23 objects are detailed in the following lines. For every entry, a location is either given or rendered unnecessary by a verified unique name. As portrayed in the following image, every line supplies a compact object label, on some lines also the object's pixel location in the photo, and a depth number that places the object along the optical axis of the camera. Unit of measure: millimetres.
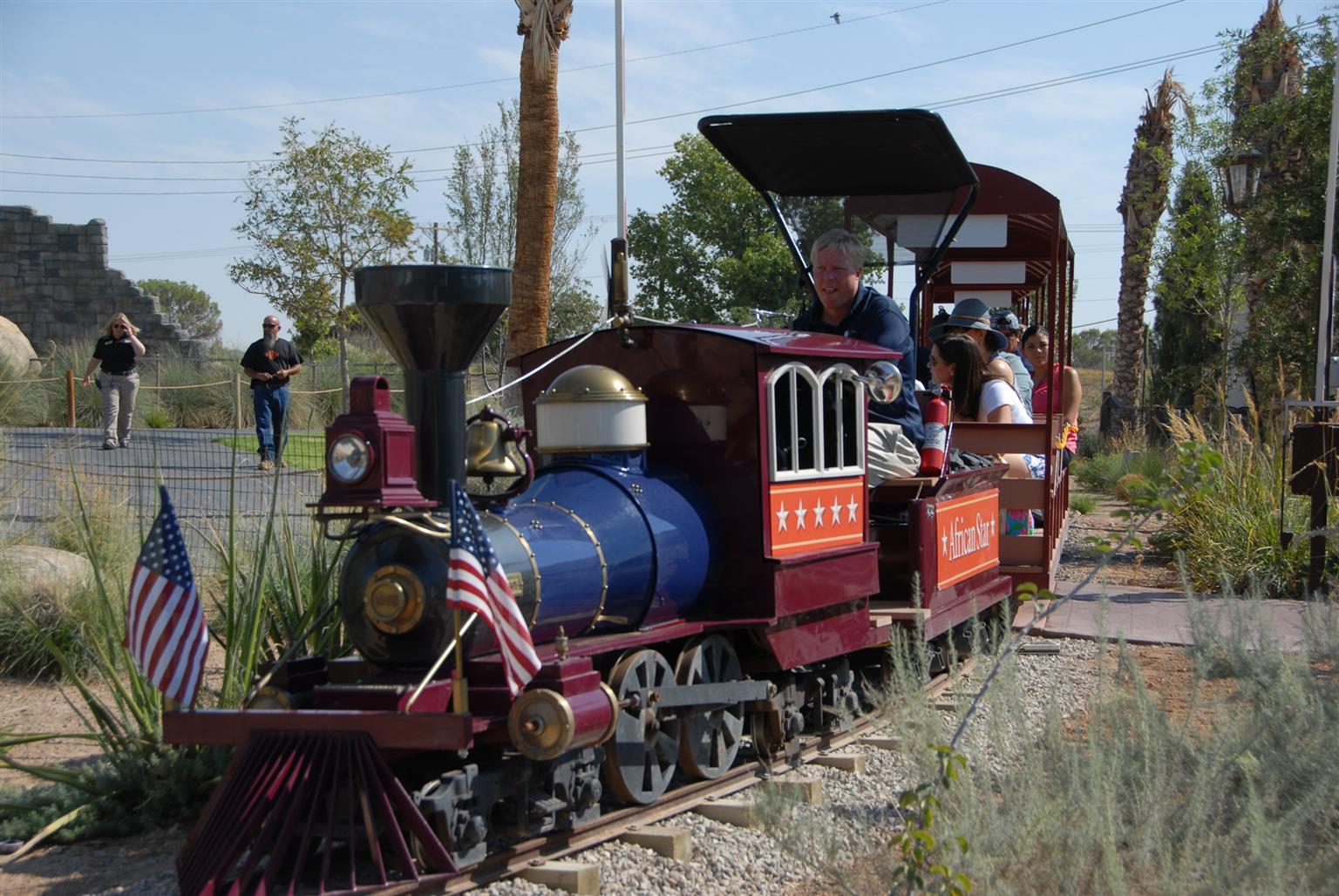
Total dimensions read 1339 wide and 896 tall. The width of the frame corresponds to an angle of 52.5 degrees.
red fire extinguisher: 7590
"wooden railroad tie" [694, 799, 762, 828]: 5426
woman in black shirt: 16703
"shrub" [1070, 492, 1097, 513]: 18641
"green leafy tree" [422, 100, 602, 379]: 27672
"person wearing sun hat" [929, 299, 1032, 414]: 10273
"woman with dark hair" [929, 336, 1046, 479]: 9672
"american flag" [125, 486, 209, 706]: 4707
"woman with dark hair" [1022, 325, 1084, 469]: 11833
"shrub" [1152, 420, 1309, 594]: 11500
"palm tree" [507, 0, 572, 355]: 11750
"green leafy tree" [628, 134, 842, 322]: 43969
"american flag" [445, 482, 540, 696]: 4336
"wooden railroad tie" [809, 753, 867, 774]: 6254
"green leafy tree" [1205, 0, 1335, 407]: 16000
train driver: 7371
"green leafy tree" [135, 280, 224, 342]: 80638
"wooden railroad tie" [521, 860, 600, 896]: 4637
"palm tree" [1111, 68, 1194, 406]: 26359
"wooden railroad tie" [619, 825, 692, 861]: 5016
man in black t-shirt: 14555
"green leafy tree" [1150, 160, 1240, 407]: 18422
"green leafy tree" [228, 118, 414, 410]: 26375
